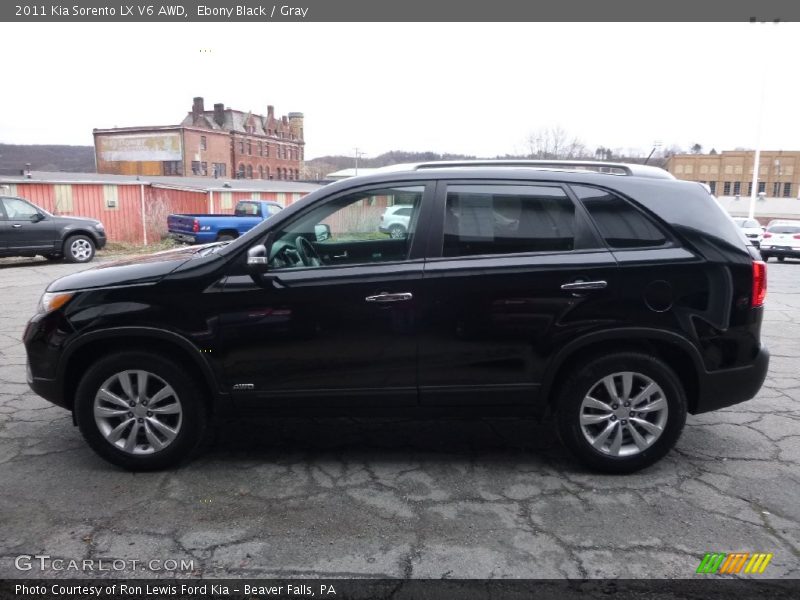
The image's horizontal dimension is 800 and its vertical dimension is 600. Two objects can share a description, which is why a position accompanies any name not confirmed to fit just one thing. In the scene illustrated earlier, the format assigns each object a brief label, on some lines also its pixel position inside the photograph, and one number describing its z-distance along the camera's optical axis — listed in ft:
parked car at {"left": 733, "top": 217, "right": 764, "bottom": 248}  79.77
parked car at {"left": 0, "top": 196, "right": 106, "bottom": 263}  48.67
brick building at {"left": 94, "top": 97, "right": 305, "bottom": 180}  248.32
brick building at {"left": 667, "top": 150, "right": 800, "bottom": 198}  219.61
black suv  12.08
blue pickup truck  65.82
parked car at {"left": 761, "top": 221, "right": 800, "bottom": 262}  67.00
